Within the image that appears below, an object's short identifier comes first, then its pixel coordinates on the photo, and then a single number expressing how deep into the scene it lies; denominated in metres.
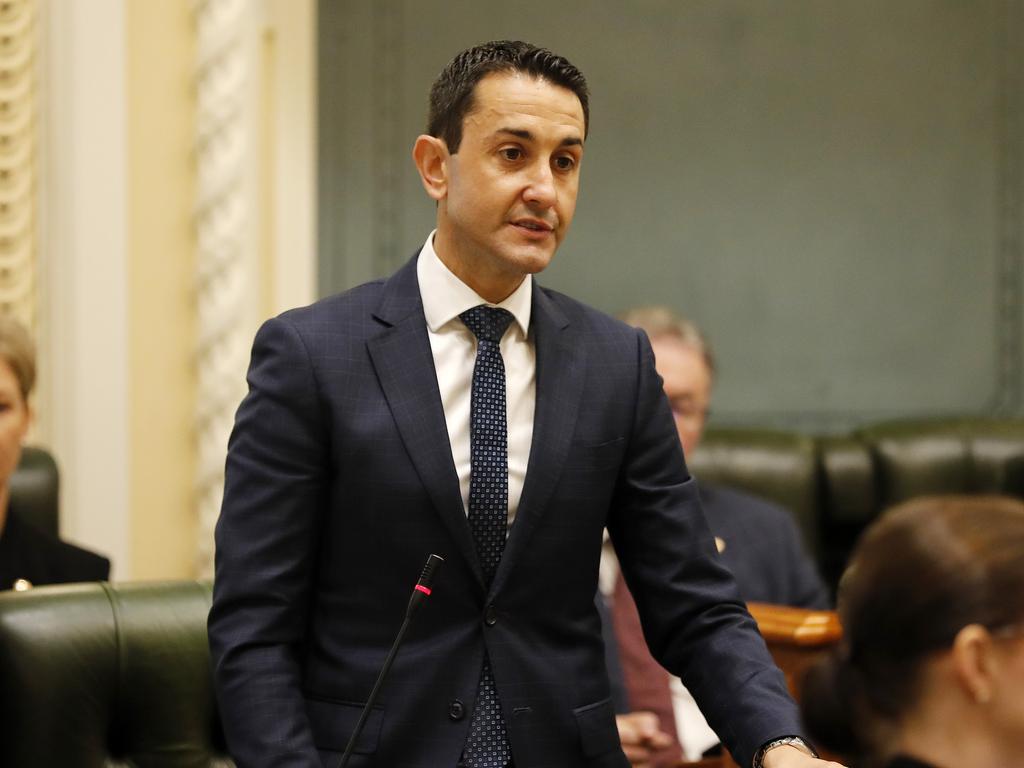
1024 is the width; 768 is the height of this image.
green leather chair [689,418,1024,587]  7.85
